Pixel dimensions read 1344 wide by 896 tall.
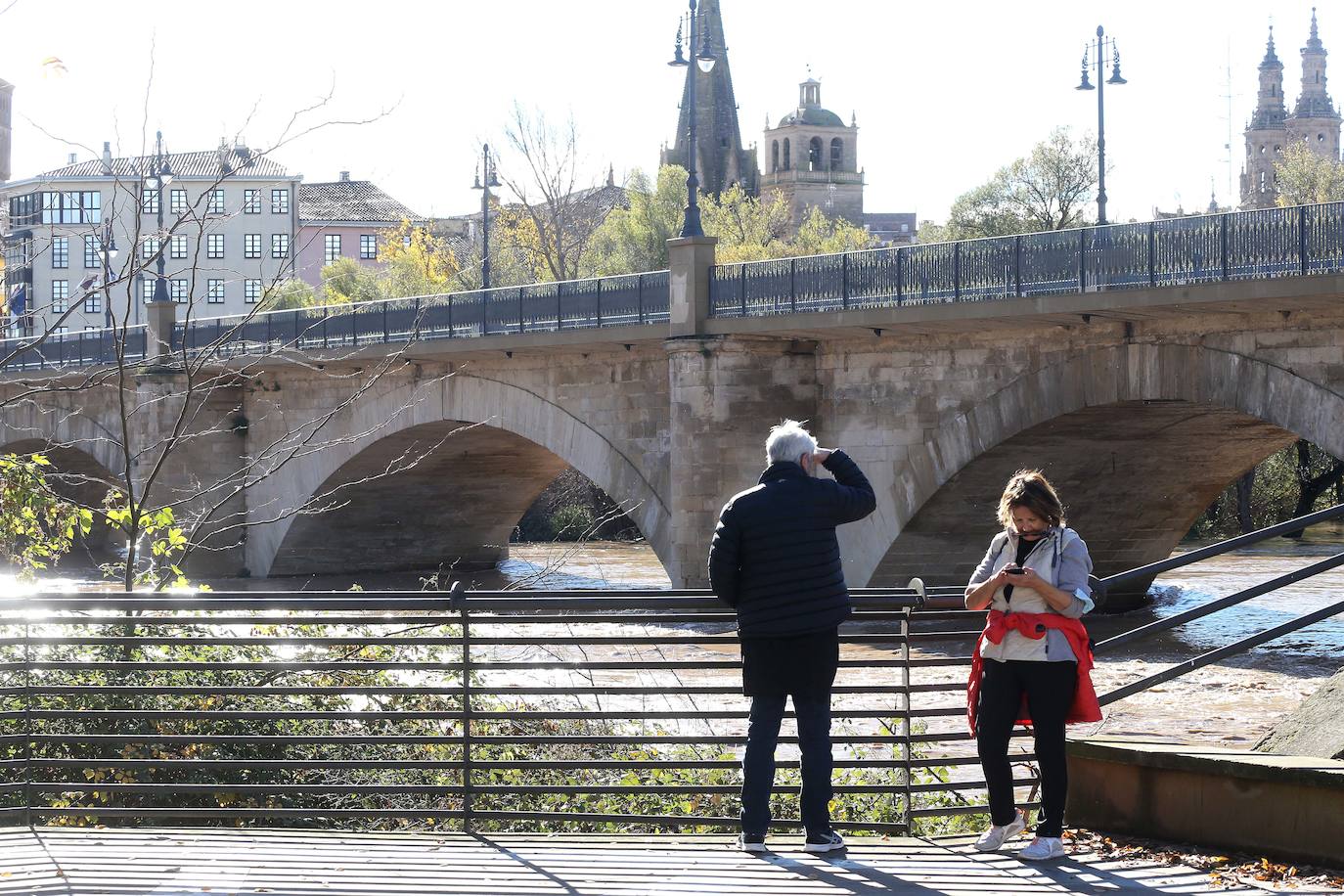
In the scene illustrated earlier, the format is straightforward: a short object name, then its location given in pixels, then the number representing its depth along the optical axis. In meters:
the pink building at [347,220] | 93.12
